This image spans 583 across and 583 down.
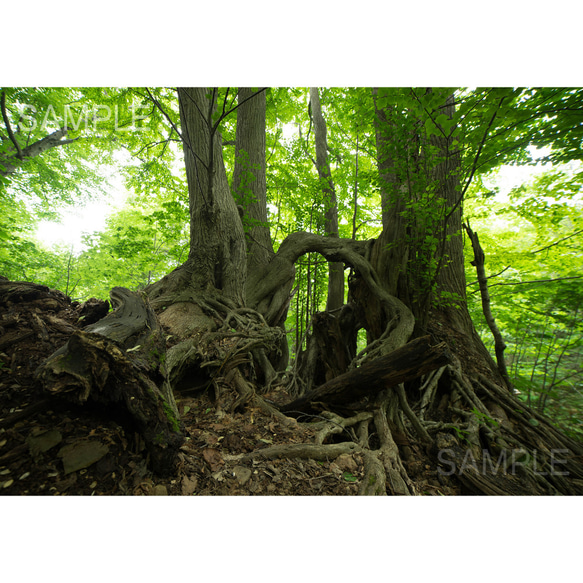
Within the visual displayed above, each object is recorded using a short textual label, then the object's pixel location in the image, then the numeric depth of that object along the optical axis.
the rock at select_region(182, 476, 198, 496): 1.37
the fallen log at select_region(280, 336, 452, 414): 2.08
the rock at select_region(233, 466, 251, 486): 1.48
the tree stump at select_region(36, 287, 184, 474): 1.23
